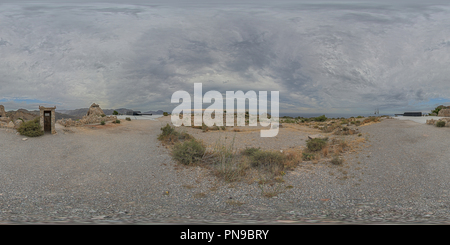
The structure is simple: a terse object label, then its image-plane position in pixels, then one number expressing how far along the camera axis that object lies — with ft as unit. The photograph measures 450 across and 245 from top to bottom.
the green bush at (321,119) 121.97
